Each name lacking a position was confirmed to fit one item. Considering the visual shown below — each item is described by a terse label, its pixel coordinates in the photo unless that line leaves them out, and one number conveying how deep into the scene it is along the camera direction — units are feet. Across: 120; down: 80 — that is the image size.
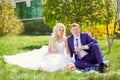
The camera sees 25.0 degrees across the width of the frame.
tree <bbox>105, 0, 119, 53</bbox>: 28.76
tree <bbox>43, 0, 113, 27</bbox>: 37.09
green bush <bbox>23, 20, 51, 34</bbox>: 66.56
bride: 20.73
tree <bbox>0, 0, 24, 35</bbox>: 52.91
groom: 19.81
